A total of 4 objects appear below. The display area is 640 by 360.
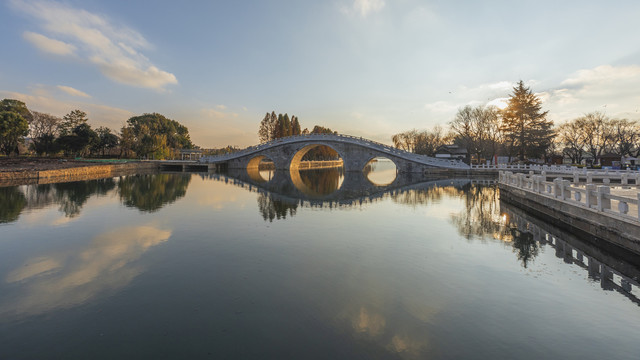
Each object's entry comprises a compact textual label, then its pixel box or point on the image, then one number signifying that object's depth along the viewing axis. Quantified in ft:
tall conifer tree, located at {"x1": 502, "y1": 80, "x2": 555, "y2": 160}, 126.41
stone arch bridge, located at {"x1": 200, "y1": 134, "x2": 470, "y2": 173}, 126.82
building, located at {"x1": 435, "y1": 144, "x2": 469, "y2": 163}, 153.07
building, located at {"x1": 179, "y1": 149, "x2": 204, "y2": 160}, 204.51
